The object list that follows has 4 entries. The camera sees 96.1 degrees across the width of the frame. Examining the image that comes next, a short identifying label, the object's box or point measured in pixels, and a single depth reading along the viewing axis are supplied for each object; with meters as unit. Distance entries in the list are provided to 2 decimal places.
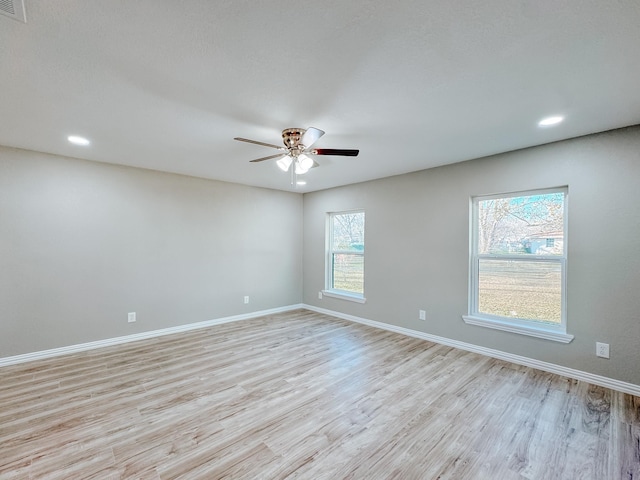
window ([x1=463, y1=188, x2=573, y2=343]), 3.07
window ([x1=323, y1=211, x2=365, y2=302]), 5.09
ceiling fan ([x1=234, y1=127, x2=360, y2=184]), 2.46
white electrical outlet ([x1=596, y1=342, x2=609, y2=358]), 2.70
